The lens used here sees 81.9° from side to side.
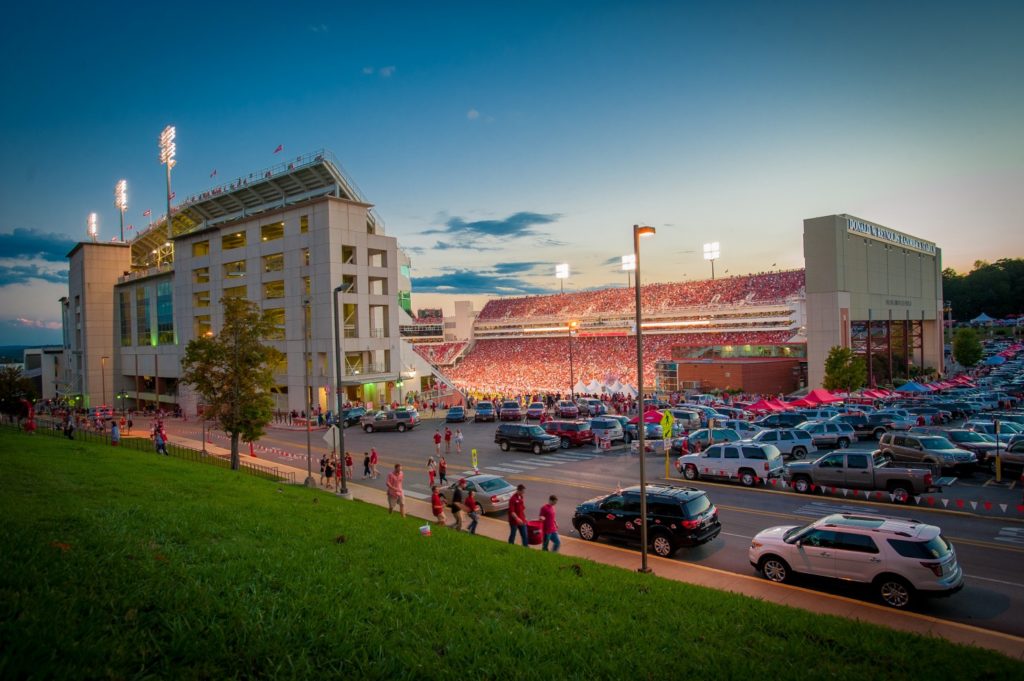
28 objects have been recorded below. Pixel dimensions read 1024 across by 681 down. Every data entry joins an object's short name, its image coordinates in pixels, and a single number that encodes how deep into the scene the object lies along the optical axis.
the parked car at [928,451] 23.61
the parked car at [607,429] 33.74
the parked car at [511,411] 46.00
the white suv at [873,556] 11.11
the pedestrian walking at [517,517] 15.28
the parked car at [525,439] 32.75
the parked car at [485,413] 47.47
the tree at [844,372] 54.09
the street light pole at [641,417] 12.37
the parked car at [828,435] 31.14
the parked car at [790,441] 28.52
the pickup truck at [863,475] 19.66
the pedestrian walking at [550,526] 14.77
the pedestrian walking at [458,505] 17.11
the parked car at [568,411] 44.69
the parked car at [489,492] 20.19
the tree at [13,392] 42.23
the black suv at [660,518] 14.95
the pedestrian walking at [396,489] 18.62
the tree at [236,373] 27.98
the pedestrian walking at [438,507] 17.03
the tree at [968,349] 90.19
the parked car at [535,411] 47.50
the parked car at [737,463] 22.88
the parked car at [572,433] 34.25
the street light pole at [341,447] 22.55
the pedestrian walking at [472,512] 16.83
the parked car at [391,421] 43.75
